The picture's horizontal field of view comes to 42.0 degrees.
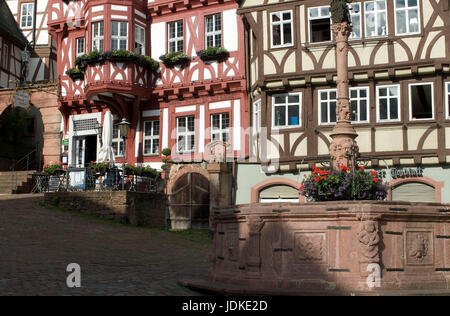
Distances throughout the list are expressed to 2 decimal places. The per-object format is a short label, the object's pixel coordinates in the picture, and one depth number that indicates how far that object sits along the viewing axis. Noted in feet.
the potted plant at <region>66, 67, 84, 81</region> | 84.74
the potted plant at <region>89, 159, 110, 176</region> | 70.33
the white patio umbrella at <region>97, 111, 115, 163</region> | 73.87
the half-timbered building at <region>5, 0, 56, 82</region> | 112.68
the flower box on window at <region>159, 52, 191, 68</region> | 77.92
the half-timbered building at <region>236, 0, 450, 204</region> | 61.93
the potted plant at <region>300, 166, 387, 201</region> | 30.14
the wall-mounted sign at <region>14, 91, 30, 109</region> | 90.81
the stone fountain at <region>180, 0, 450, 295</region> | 26.45
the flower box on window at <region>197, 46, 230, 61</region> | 75.36
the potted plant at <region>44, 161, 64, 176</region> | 77.97
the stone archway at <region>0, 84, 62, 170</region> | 90.07
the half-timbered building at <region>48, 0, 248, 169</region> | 76.07
